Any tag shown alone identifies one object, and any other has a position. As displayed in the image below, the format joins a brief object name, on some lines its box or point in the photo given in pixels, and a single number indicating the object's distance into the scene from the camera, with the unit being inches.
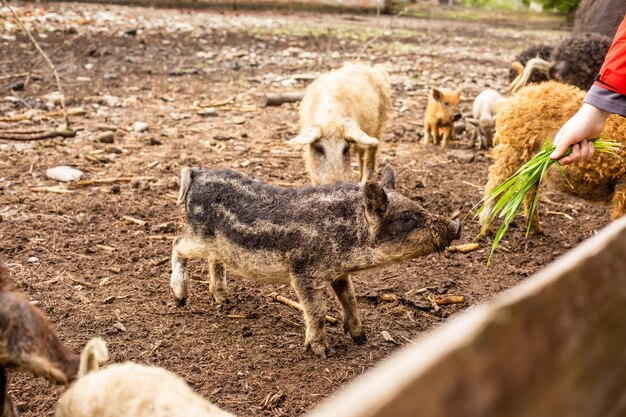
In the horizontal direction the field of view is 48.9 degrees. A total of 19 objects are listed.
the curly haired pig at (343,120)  256.5
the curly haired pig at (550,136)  206.7
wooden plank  34.1
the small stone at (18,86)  400.2
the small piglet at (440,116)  357.4
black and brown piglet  169.8
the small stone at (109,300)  193.2
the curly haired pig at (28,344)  95.1
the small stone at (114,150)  315.9
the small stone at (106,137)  327.0
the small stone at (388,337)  184.1
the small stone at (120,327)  179.9
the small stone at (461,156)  340.2
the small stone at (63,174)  280.1
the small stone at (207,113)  384.2
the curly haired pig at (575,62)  361.1
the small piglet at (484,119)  358.0
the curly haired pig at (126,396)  91.9
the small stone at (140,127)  350.3
